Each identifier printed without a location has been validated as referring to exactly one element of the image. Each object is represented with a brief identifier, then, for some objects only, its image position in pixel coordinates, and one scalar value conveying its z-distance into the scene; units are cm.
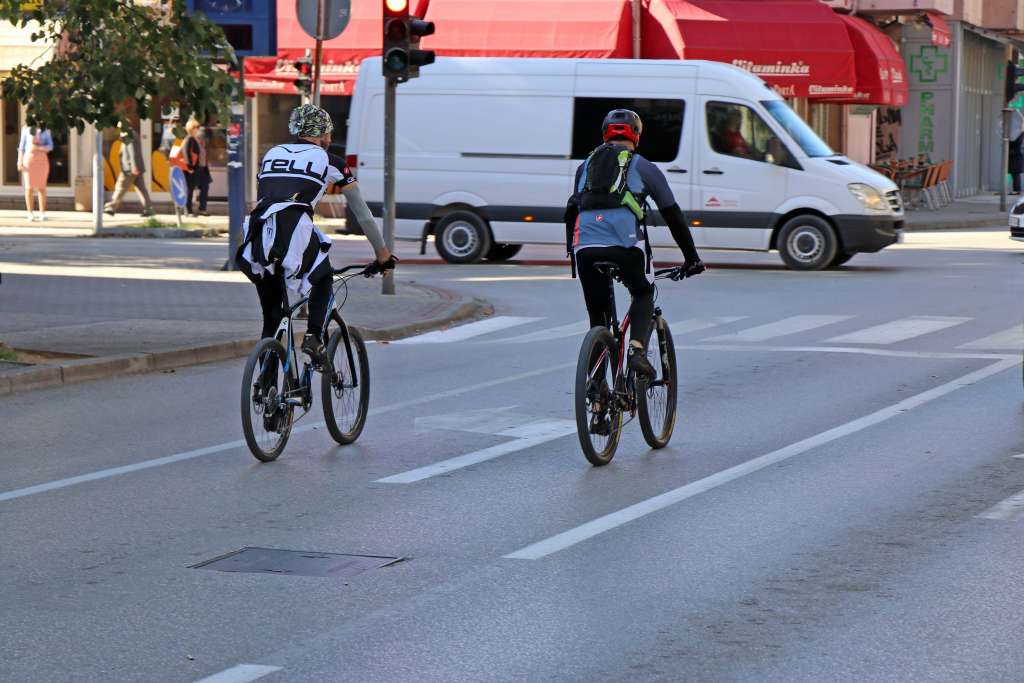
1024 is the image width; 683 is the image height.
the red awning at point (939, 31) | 4328
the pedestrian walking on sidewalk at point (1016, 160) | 4878
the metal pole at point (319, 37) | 2616
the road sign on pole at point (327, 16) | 2636
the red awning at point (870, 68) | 3700
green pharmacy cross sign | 4662
